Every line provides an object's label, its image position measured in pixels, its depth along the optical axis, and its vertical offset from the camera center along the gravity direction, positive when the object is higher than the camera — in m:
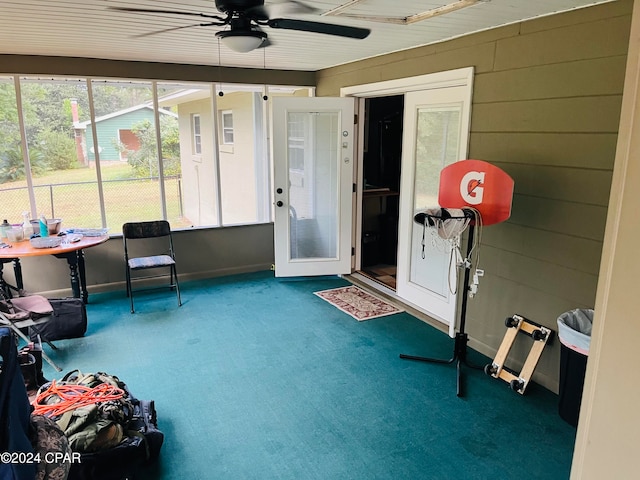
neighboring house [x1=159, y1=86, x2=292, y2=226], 5.77 -0.04
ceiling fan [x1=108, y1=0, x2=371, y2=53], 2.33 +0.69
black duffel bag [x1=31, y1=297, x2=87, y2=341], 3.64 -1.34
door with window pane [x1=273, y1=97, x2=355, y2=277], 4.96 -0.35
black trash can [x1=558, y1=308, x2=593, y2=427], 2.53 -1.13
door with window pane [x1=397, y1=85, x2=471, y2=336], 3.77 -0.25
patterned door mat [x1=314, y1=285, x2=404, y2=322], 4.33 -1.47
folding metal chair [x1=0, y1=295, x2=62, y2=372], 3.14 -1.12
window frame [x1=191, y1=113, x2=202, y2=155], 6.23 +0.24
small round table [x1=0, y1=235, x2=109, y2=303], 3.78 -0.86
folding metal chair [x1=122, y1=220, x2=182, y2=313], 4.50 -1.04
